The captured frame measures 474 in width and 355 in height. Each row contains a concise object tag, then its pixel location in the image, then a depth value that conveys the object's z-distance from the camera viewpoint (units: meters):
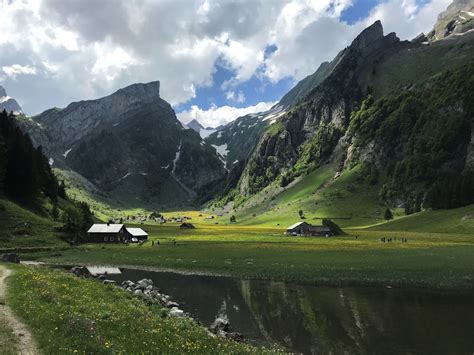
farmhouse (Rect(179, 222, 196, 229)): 192.62
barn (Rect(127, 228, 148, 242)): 130.88
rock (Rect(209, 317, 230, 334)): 29.65
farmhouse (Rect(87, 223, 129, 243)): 120.69
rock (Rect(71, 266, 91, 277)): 48.40
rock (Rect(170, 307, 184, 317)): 32.38
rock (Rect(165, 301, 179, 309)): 37.16
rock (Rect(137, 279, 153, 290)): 44.53
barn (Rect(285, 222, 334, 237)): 149.62
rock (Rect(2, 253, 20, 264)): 53.21
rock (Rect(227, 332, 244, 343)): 27.76
